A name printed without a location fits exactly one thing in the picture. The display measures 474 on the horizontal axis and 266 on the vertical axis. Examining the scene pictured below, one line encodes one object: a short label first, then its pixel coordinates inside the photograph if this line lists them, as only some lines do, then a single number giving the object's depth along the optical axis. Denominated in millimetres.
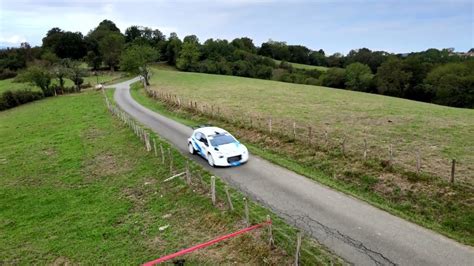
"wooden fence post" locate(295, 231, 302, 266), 8193
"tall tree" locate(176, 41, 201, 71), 95312
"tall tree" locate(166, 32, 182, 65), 101981
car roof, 18141
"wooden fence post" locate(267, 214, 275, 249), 9464
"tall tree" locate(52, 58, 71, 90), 58344
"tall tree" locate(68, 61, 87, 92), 60181
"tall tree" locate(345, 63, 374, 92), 78062
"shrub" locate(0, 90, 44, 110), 52962
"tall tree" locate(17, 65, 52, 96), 55781
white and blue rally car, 16578
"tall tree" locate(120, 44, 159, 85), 59947
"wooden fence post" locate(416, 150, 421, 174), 13539
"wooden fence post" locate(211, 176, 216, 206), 12480
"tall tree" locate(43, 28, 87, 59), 97125
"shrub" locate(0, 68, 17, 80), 81625
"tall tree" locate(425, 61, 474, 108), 56875
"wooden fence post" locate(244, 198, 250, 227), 10331
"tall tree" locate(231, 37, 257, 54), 126188
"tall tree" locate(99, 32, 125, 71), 87000
